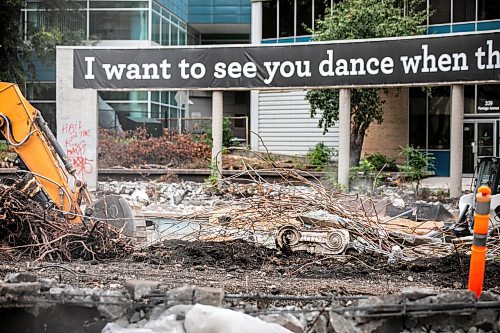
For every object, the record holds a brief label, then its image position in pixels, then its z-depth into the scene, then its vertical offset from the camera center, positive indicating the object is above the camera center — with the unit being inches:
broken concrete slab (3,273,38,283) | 241.8 -44.7
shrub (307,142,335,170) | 1101.7 -9.6
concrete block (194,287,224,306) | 220.6 -46.1
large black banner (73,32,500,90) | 743.1 +95.3
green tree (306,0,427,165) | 1035.9 +170.3
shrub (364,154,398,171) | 1095.5 -19.6
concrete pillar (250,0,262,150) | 1390.3 +215.1
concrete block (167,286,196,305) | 220.1 -45.8
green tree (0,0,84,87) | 1307.8 +214.6
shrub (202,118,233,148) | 1209.7 +29.5
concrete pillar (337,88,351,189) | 806.5 +15.0
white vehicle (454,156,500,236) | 479.2 -32.0
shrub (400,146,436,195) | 887.1 -21.3
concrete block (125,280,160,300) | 225.1 -44.6
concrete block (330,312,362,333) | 219.0 -54.1
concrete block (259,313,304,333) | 216.2 -52.6
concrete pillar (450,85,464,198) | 765.9 +15.9
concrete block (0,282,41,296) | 224.2 -44.5
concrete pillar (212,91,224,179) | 852.0 +32.0
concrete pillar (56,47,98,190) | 835.4 +33.2
